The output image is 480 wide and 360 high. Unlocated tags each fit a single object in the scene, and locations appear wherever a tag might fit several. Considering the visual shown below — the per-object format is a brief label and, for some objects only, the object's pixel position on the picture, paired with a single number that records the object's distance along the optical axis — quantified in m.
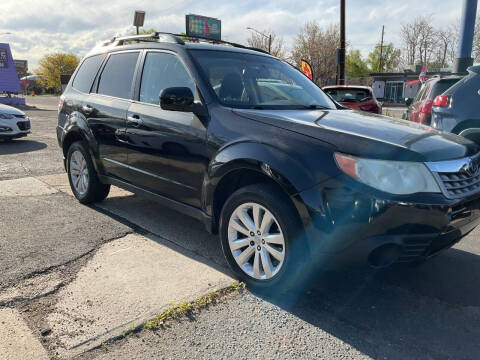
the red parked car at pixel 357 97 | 9.42
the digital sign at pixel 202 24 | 38.94
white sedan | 9.78
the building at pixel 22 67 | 89.00
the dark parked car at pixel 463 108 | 5.29
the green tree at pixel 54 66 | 84.06
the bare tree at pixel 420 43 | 54.56
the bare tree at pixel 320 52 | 46.19
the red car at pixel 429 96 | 6.27
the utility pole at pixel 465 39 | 10.32
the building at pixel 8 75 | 25.59
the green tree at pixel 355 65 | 75.75
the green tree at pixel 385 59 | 73.50
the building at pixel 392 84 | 40.78
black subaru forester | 2.36
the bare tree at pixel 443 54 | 47.70
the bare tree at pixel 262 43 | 47.88
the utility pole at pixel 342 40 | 16.70
